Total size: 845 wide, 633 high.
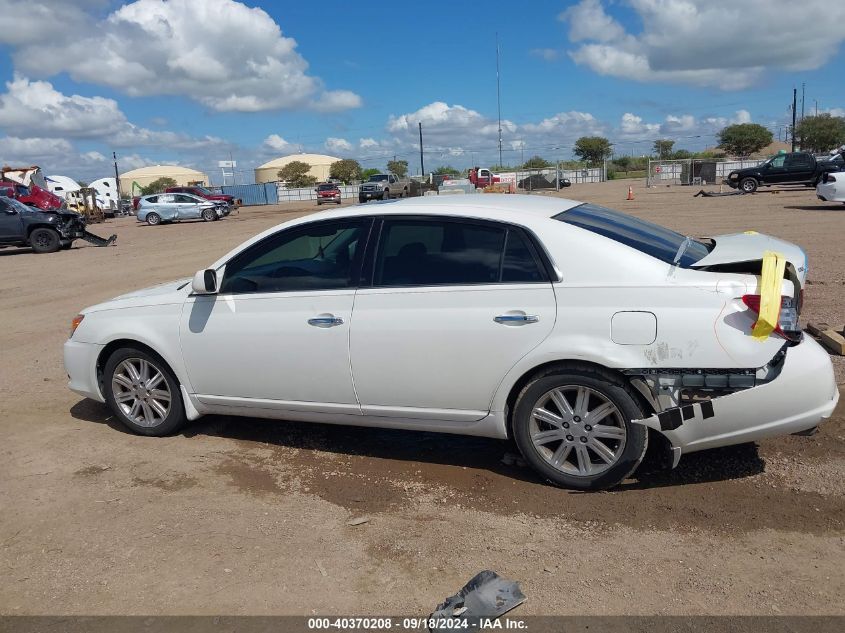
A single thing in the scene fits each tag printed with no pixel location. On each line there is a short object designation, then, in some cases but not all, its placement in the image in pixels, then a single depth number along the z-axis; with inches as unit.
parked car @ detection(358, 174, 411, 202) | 1816.6
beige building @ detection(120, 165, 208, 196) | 4578.5
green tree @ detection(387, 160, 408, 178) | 3958.2
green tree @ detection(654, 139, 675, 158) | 3609.7
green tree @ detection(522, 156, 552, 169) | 3612.2
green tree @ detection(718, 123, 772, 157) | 3176.7
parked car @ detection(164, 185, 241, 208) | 1513.5
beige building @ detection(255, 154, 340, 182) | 4514.5
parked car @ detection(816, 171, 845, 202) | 820.0
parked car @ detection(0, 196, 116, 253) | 826.8
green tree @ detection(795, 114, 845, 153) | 2925.7
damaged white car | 145.7
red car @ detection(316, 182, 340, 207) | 2050.9
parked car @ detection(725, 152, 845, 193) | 1238.3
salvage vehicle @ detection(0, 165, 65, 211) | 1246.2
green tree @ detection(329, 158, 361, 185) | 3875.5
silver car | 1408.7
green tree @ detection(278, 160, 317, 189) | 3834.9
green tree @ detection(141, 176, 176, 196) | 3666.3
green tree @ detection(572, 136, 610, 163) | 3727.9
